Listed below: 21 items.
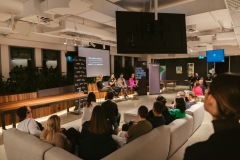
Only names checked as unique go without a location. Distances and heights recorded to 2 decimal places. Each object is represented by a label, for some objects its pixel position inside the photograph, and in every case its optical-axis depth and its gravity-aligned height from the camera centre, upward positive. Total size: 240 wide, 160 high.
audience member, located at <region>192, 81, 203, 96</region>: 7.88 -0.90
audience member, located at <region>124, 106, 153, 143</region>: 2.73 -0.88
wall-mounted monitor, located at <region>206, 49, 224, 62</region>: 9.41 +0.76
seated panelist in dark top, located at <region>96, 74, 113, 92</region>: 9.29 -0.80
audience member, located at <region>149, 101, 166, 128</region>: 3.30 -0.84
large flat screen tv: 3.63 +0.77
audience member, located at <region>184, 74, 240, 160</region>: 0.74 -0.23
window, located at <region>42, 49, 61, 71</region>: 8.78 +0.68
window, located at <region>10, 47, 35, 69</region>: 7.58 +0.71
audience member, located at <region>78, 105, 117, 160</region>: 2.35 -0.91
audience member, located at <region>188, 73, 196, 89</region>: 13.02 -0.70
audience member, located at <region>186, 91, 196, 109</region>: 5.55 -0.90
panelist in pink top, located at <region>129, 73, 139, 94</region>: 11.38 -0.80
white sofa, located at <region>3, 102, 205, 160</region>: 2.18 -1.04
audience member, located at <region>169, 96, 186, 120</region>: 4.12 -0.92
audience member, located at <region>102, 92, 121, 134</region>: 4.25 -0.94
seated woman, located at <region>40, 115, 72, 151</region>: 2.52 -0.89
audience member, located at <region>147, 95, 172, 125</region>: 3.95 -0.98
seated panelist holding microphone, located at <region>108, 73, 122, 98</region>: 9.82 -0.75
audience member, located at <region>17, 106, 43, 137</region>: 3.08 -0.92
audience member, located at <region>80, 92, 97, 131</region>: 4.18 -0.82
